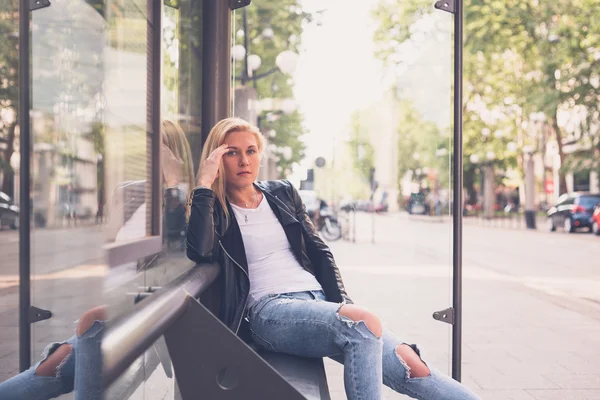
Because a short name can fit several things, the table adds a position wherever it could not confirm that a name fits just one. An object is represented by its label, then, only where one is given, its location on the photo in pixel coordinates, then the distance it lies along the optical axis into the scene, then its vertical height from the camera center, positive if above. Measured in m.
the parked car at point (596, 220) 18.77 -0.53
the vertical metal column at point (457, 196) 2.74 +0.03
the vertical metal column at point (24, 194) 1.01 +0.01
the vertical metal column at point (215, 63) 2.93 +0.63
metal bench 1.53 -0.38
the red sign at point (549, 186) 40.12 +0.98
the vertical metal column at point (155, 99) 1.48 +0.25
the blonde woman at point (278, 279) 2.04 -0.29
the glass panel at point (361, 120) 3.05 +0.40
